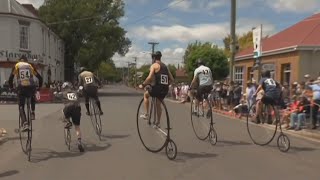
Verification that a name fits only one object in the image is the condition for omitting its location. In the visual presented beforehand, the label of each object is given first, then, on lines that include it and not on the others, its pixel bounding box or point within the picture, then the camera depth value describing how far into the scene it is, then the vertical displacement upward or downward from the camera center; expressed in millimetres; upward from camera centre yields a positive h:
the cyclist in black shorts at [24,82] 6994 -96
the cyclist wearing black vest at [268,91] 7672 -282
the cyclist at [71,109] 7399 -692
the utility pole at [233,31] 19210 +2763
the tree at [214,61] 40117 +2202
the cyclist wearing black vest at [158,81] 6735 -52
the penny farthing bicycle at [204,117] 7962 -935
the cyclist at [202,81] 7903 -55
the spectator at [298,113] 10278 -1051
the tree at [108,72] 93077 +1863
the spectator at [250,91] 13536 -492
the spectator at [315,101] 10232 -661
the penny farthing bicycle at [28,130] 6892 -1099
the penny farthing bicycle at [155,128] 6680 -1032
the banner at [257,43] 13648 +1506
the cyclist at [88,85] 8687 -185
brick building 19431 +1666
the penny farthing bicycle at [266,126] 7533 -1134
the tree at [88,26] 37607 +5995
